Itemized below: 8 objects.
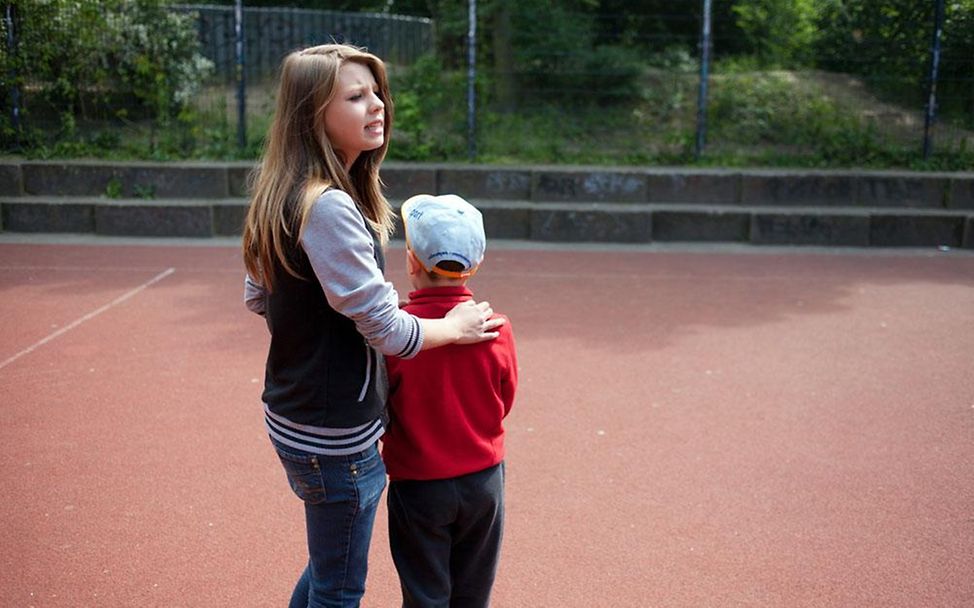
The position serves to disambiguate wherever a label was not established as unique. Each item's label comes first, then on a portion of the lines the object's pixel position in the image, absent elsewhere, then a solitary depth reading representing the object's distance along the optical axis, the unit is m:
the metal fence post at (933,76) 11.89
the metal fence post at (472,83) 11.75
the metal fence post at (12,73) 11.27
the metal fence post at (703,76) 11.88
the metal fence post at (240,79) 11.75
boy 2.53
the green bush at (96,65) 11.55
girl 2.38
